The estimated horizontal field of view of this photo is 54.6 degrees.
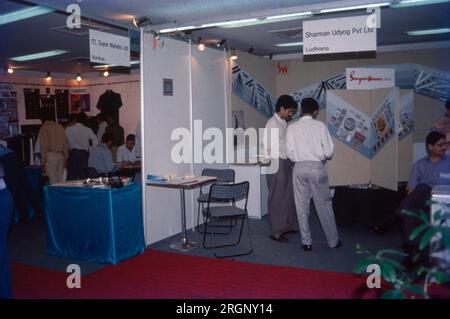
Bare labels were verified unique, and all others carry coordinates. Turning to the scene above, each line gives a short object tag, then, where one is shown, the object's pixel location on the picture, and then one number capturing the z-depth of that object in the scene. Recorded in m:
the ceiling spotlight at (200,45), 5.92
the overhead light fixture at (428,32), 6.70
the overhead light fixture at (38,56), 7.94
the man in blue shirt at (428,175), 4.40
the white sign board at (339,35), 4.33
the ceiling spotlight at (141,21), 5.29
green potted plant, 1.67
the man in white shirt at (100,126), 9.48
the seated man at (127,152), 7.23
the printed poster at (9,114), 9.31
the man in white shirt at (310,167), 4.68
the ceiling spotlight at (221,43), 6.57
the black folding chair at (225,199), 4.70
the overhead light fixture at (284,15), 4.56
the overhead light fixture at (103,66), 9.29
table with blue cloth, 4.44
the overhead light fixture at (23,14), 4.94
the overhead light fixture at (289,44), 7.53
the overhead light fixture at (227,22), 4.93
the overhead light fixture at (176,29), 5.16
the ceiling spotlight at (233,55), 6.94
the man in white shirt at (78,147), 7.52
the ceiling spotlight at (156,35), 5.18
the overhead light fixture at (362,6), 4.35
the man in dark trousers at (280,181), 5.35
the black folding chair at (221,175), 5.86
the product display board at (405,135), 6.58
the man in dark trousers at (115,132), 9.09
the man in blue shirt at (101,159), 6.55
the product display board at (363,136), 5.91
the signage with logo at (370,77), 7.57
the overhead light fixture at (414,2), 4.25
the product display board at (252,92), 7.15
